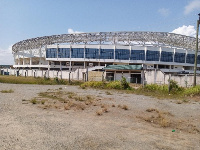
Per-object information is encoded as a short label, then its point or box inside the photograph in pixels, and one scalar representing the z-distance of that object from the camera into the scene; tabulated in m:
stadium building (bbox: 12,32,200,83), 70.50
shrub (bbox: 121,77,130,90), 27.44
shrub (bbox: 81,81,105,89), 29.17
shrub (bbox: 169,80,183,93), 23.50
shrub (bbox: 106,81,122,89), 27.55
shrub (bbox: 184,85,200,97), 20.78
